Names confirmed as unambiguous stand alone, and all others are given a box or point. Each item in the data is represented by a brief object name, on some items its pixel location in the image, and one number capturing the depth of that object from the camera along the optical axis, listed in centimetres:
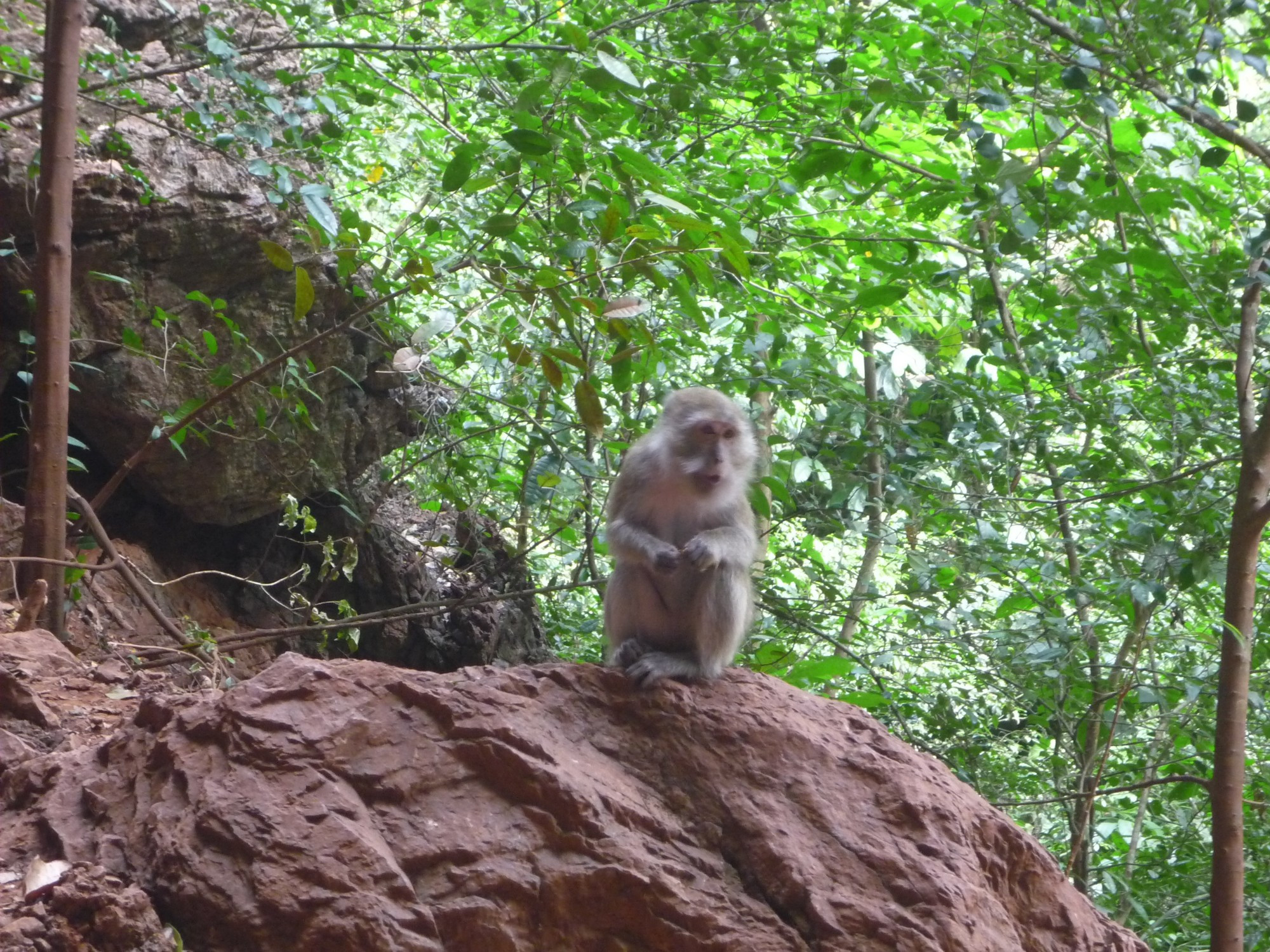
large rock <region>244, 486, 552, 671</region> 750
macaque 443
